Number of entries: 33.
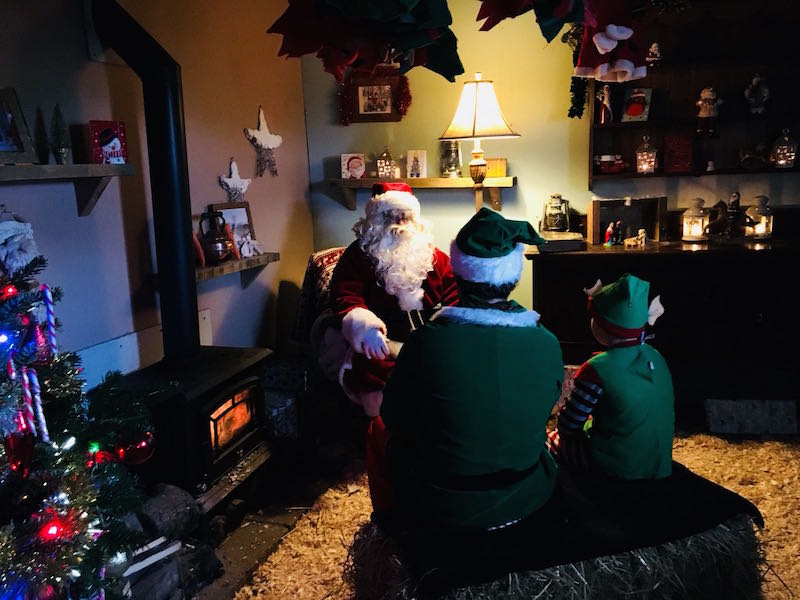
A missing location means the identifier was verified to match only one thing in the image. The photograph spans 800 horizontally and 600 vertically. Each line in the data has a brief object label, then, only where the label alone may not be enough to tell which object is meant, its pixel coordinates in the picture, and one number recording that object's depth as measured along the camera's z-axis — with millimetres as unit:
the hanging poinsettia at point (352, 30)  1365
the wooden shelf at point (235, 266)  2906
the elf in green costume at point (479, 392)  1711
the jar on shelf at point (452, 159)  3990
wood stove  2365
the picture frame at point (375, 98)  4008
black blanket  1727
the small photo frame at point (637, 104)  3561
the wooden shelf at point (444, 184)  3857
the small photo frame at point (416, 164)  4004
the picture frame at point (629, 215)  3664
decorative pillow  3596
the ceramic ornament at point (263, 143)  3629
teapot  3041
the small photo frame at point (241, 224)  3346
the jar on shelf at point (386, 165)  4020
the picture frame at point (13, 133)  2018
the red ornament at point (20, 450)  1453
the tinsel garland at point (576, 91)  3527
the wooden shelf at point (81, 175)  1963
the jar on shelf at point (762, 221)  3551
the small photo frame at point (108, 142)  2364
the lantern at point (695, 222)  3578
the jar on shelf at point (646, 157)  3641
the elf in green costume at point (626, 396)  2053
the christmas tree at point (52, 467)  1394
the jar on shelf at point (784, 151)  3492
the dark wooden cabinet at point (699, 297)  3238
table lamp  3580
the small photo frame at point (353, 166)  4059
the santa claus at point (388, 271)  3004
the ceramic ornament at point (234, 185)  3354
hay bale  1734
